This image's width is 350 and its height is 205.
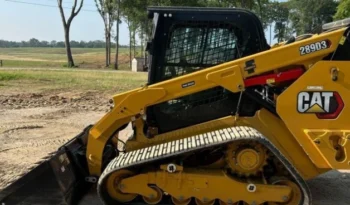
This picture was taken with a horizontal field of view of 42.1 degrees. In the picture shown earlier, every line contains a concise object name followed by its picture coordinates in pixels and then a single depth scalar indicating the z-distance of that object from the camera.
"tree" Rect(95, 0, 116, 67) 48.19
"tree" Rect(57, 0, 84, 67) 43.25
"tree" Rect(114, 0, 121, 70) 47.36
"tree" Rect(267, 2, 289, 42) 71.56
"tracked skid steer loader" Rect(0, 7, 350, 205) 4.69
